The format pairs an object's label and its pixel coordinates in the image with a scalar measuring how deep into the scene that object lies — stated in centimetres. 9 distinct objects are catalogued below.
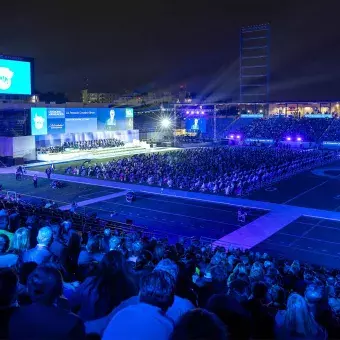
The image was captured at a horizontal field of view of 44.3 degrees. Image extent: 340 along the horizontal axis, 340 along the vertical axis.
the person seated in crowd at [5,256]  507
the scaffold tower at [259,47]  7506
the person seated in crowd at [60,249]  631
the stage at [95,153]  4984
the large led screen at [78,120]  5047
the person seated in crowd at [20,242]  563
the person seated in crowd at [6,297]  296
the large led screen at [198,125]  8269
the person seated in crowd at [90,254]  603
